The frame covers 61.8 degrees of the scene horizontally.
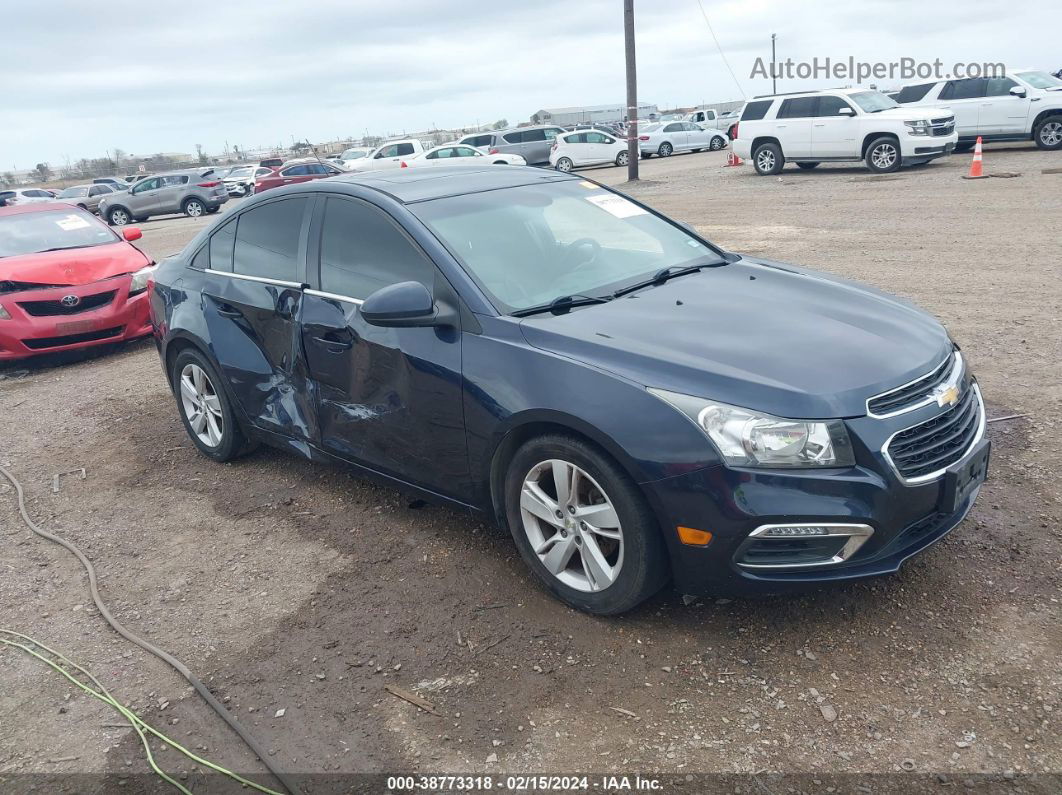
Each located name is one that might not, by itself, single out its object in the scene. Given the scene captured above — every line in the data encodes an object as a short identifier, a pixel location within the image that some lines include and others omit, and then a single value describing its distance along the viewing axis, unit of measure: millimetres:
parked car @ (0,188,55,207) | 34750
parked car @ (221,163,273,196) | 36625
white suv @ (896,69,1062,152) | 19406
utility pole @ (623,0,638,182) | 22109
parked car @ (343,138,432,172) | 31516
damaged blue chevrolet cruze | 2988
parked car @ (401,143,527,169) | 28953
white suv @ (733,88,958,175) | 18344
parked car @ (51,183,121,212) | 32781
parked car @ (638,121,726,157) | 35656
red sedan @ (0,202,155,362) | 8266
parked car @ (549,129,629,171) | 31688
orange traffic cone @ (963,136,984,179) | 16031
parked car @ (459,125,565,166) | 32938
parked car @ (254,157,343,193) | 28375
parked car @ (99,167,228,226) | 30938
